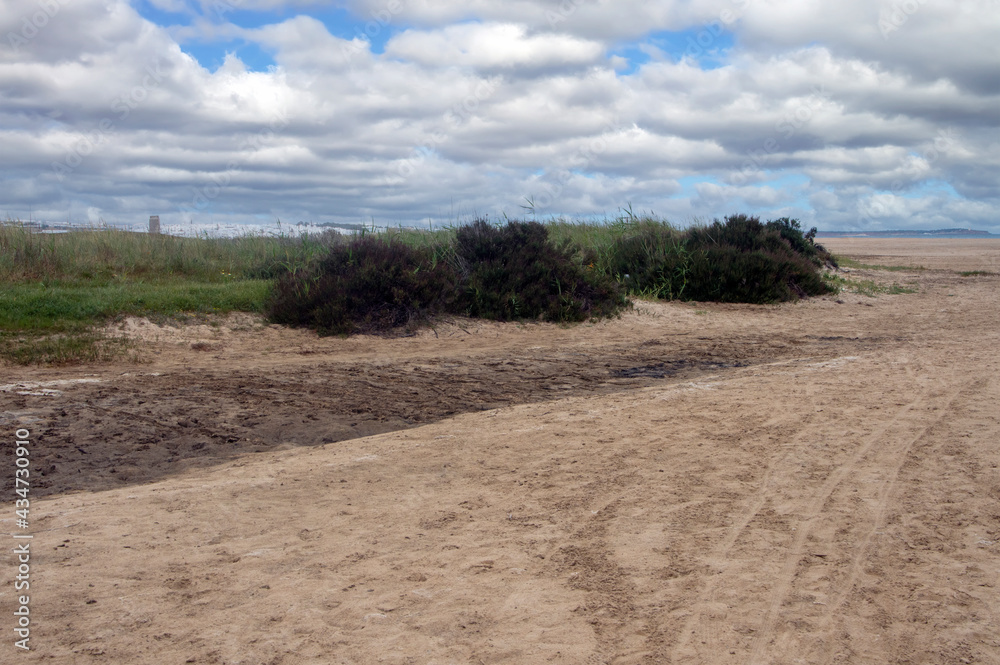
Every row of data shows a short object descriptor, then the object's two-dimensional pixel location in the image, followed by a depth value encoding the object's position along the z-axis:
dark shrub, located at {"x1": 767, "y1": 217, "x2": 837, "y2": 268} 22.08
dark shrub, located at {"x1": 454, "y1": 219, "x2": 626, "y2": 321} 13.60
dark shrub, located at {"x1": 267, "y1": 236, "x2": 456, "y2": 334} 11.92
